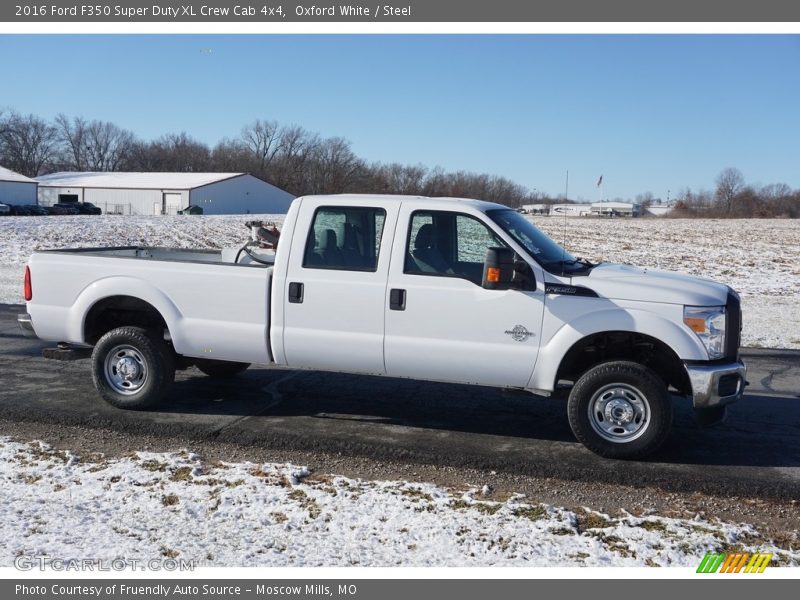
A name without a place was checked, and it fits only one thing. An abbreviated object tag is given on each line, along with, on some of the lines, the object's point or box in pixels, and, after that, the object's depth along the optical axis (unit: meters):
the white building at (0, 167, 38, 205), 70.38
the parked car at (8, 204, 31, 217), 60.23
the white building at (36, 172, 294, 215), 74.62
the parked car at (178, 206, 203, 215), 67.44
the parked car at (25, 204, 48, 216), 62.01
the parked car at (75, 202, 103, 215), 68.19
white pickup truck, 5.97
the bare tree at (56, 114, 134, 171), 127.12
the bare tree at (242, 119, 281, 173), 97.31
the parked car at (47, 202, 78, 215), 64.69
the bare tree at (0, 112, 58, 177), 111.42
